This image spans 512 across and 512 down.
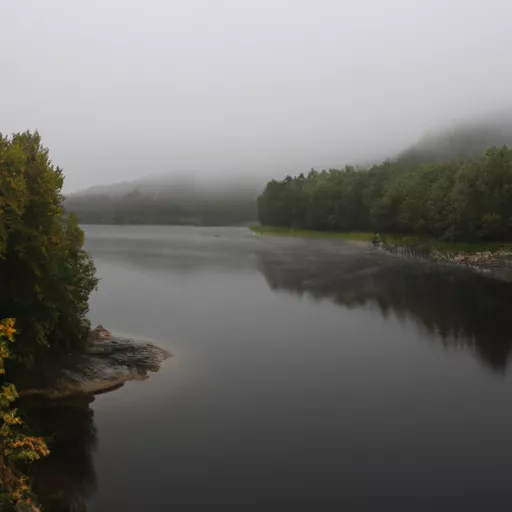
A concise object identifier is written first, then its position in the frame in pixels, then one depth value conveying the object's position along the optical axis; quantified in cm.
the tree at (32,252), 3031
